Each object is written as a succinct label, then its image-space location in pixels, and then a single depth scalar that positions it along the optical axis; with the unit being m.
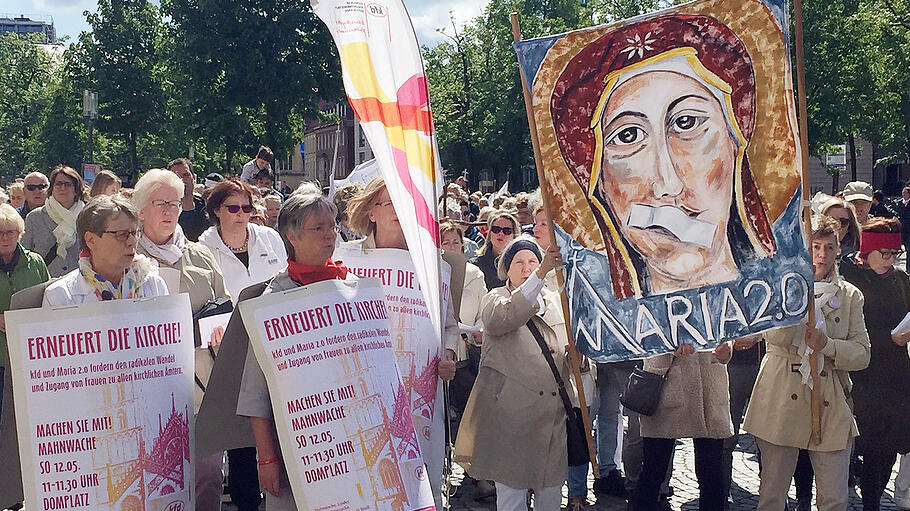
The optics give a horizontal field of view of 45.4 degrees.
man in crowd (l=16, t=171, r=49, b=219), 9.73
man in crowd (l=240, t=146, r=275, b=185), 12.66
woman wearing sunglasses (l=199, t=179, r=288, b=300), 6.14
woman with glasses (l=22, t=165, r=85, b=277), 8.23
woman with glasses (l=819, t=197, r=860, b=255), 6.60
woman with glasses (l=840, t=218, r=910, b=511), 6.30
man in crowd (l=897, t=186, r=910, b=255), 19.11
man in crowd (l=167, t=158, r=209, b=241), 8.71
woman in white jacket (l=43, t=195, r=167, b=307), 4.28
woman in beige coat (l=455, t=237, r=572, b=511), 5.50
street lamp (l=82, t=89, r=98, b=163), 36.47
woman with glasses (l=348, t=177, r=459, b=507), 4.99
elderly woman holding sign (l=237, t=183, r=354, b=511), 3.98
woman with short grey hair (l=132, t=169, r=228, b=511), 5.31
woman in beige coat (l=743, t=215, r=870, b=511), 5.53
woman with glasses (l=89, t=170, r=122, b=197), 7.84
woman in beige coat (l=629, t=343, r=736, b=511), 5.65
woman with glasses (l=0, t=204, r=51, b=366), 6.57
